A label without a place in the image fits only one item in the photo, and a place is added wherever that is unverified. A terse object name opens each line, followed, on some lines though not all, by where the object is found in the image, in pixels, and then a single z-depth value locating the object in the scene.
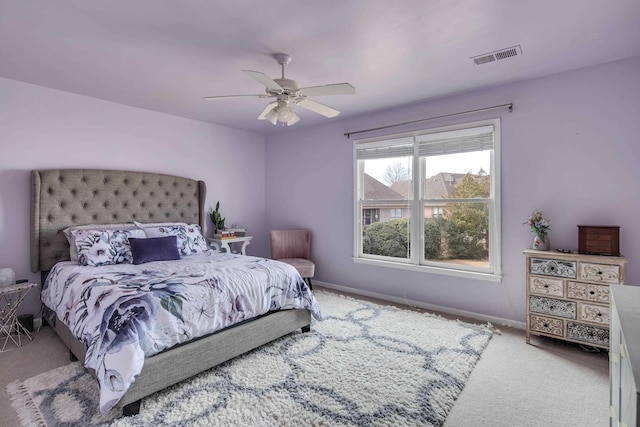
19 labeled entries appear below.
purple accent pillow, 3.08
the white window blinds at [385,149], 3.87
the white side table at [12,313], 2.71
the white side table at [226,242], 4.41
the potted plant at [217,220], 4.56
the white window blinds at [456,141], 3.32
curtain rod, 3.12
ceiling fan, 2.27
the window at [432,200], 3.36
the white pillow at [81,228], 3.07
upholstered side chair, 4.62
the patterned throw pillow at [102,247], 2.91
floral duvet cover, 1.81
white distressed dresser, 2.45
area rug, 1.81
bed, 2.06
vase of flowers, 2.82
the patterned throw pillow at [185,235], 3.50
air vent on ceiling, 2.44
